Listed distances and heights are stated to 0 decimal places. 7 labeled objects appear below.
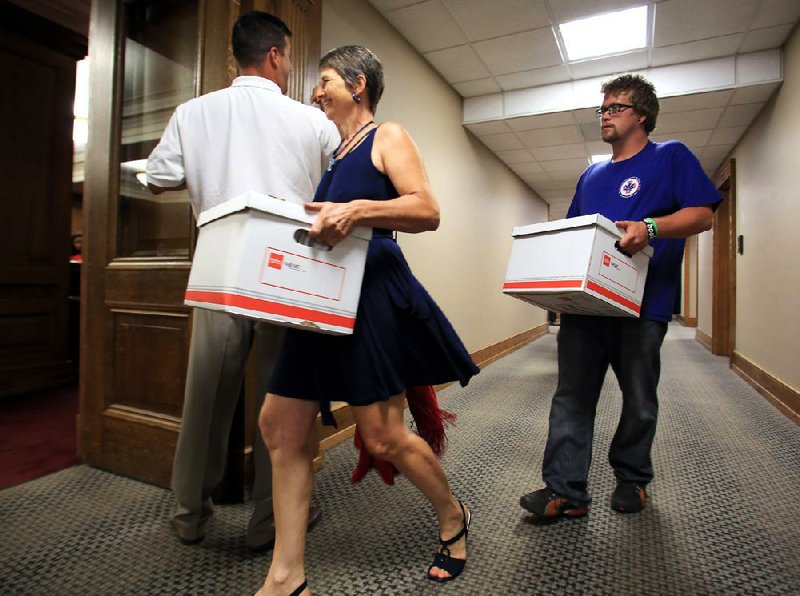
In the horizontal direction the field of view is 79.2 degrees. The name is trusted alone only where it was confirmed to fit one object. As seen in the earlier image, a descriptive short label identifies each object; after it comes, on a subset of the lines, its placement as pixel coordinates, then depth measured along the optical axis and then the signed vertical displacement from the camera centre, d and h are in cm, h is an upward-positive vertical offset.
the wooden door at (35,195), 302 +68
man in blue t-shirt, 138 -5
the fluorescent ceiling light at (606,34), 286 +173
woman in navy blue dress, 98 -9
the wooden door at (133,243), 167 +21
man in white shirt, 125 +34
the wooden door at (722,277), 523 +39
